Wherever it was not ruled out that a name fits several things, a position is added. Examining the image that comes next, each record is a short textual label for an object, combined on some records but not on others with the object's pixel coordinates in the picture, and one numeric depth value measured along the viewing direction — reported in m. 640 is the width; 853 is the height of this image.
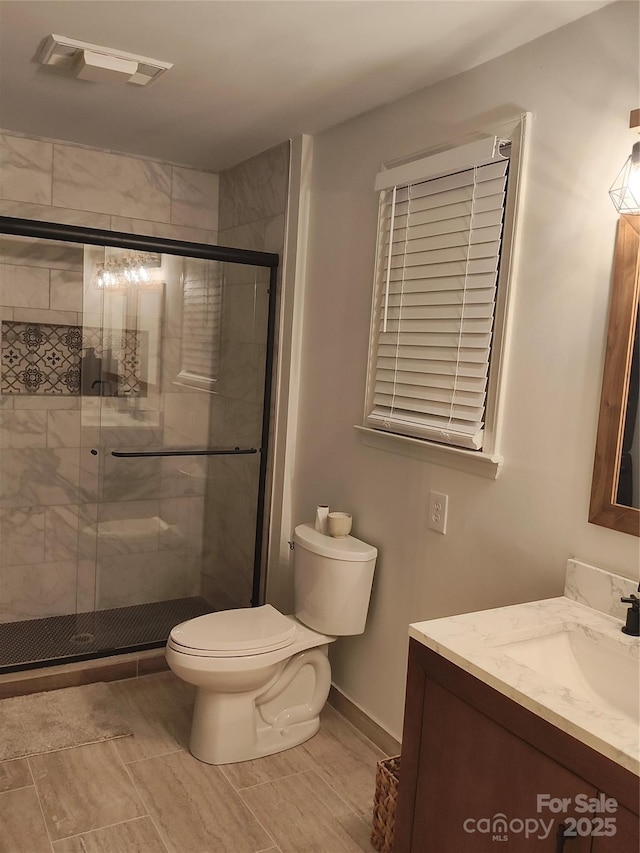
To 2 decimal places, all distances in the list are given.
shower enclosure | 3.15
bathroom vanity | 1.28
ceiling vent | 2.35
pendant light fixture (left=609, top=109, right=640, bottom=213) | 1.70
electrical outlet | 2.45
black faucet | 1.72
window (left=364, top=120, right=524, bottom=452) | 2.21
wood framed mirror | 1.81
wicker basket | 2.13
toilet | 2.51
